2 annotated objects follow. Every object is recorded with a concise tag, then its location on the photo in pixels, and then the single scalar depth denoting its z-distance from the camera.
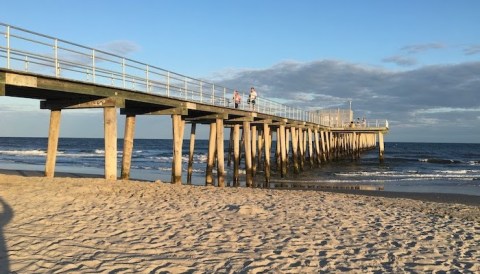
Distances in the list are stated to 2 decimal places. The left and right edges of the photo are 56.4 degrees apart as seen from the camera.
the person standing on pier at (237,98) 21.50
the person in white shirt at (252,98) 22.57
